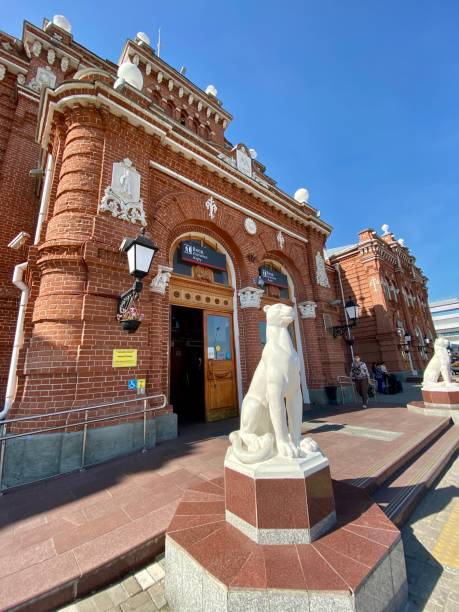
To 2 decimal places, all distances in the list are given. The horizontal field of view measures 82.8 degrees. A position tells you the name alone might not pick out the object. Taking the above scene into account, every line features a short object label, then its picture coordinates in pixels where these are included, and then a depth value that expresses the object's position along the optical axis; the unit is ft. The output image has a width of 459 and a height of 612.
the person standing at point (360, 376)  27.68
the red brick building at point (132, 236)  14.99
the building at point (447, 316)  219.41
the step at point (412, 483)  9.03
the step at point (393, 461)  10.07
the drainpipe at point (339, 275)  56.85
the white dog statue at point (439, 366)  22.57
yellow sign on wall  15.40
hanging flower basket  15.16
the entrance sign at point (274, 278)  29.71
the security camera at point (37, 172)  23.16
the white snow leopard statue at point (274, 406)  7.30
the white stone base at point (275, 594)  4.75
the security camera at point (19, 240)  18.83
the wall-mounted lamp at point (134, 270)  14.21
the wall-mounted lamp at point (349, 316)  32.60
